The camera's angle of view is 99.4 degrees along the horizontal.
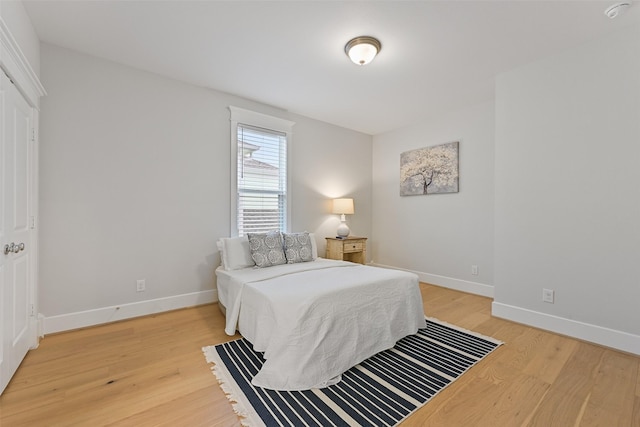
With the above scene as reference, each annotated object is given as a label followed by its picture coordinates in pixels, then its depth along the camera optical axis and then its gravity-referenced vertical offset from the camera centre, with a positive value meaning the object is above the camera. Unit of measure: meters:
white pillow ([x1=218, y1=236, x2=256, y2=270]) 2.89 -0.46
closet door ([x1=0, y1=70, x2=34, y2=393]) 1.65 -0.14
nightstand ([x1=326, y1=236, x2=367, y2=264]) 4.11 -0.56
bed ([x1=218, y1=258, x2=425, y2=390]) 1.75 -0.78
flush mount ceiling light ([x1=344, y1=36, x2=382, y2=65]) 2.30 +1.43
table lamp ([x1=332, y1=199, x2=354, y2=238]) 4.29 +0.06
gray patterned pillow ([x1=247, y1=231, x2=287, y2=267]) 2.91 -0.40
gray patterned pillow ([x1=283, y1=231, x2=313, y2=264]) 3.09 -0.42
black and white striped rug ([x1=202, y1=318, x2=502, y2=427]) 1.46 -1.09
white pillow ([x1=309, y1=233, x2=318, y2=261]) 3.27 -0.45
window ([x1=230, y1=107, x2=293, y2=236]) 3.49 +0.54
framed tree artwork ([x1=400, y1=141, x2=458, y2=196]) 3.94 +0.67
